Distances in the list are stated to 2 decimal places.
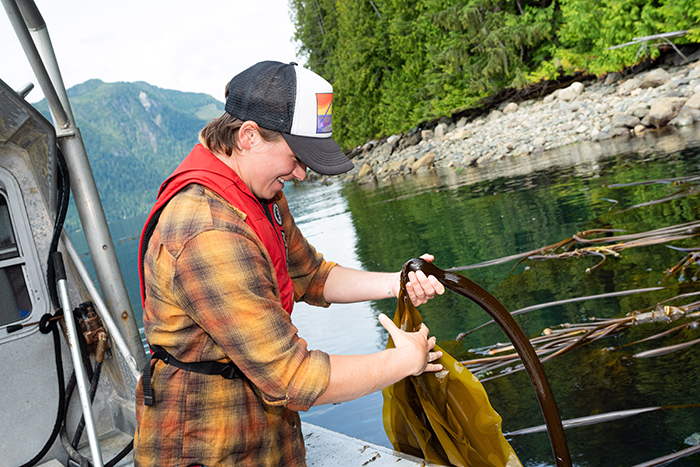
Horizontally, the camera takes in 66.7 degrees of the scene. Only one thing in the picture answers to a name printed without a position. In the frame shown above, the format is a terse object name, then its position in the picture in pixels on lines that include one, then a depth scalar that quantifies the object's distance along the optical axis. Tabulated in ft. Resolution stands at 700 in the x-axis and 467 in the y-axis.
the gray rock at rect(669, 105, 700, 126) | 43.73
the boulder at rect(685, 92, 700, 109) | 44.06
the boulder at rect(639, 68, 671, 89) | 54.44
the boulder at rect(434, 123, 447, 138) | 94.71
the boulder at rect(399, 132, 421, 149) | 103.99
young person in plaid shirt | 4.91
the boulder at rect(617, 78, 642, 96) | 56.85
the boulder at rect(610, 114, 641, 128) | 49.24
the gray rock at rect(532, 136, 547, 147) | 58.23
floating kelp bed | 10.92
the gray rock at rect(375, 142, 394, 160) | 104.01
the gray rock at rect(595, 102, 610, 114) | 55.83
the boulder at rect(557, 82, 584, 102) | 68.85
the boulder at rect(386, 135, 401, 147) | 114.79
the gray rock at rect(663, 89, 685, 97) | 47.88
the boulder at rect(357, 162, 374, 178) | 93.24
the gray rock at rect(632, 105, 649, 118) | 48.98
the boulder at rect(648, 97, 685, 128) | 45.65
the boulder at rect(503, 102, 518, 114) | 80.64
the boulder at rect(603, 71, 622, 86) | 67.82
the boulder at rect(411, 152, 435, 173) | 75.97
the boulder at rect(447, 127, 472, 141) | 79.05
